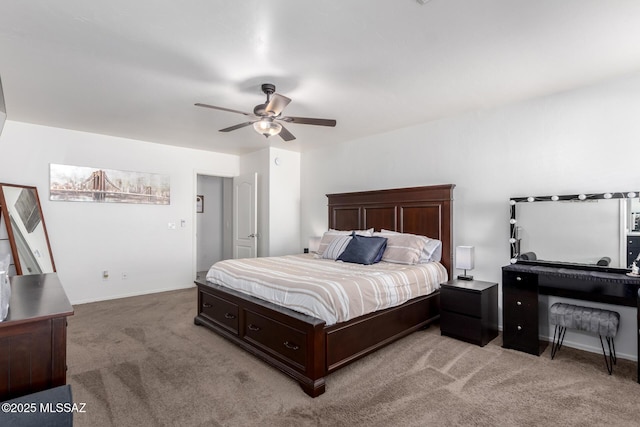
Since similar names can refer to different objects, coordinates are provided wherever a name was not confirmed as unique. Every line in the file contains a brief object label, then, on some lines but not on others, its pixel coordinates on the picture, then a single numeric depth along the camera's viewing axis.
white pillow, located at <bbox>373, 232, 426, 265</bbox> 3.76
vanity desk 2.83
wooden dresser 1.45
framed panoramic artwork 4.56
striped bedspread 2.55
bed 2.45
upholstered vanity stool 2.69
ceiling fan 2.85
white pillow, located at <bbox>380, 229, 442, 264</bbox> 3.88
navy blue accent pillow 3.79
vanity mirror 2.86
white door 5.71
